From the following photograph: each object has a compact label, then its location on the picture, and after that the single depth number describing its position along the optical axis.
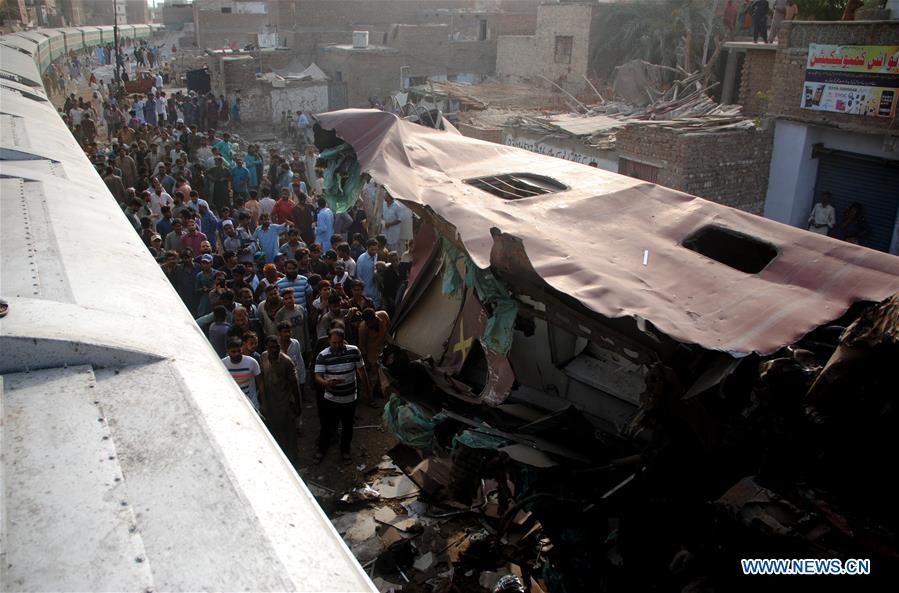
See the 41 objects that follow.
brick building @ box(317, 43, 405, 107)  24.66
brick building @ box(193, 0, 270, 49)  37.84
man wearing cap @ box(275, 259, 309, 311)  7.62
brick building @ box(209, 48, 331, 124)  22.44
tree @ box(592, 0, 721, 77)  22.36
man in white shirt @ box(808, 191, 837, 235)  11.28
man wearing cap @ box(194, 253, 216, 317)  7.66
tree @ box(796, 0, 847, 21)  13.82
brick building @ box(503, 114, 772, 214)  11.71
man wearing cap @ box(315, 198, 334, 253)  10.30
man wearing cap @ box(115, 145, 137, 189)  12.69
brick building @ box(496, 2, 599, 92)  22.72
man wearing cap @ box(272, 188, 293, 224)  10.87
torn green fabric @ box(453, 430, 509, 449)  4.50
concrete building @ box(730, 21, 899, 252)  10.41
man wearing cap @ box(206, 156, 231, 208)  12.89
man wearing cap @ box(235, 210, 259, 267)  9.19
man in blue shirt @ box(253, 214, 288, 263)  9.55
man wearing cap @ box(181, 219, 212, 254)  8.89
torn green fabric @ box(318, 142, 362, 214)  6.09
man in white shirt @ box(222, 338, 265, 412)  5.85
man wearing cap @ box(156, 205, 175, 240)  9.64
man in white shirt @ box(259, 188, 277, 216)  11.27
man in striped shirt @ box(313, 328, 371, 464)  6.33
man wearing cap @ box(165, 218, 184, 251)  8.95
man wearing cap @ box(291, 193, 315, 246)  10.96
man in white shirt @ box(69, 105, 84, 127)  18.59
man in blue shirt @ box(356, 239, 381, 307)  8.59
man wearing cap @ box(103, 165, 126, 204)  11.52
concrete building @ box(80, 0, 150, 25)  58.12
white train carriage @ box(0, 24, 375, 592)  2.14
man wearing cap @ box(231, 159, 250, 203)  13.05
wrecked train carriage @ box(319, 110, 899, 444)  3.71
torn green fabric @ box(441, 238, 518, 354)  4.62
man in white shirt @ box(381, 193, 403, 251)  10.66
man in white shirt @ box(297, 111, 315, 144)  20.50
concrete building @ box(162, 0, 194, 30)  63.59
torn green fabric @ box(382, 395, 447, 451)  5.38
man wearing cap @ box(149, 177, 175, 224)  10.84
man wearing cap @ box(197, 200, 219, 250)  10.34
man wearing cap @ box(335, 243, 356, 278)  8.62
